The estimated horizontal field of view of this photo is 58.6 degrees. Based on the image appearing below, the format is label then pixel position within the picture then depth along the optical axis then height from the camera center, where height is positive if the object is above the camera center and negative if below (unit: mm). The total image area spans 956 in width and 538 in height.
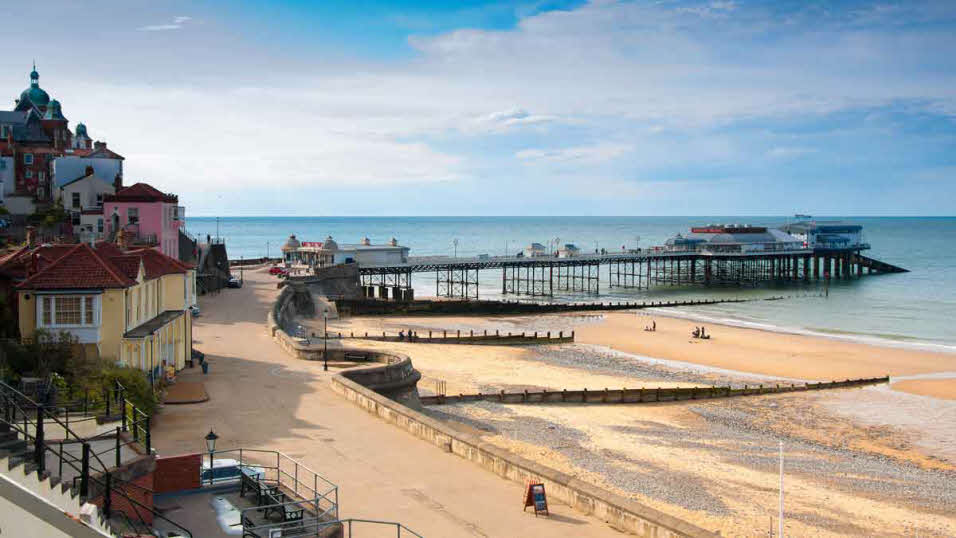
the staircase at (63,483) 9719 -3125
